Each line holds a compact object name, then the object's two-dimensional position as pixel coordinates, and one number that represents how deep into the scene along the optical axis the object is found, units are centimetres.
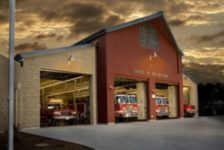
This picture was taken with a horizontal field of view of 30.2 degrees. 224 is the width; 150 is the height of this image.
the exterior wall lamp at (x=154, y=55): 3869
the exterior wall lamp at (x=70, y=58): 2969
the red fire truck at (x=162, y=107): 3966
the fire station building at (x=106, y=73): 2673
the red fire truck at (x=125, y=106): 3403
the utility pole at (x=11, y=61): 1169
